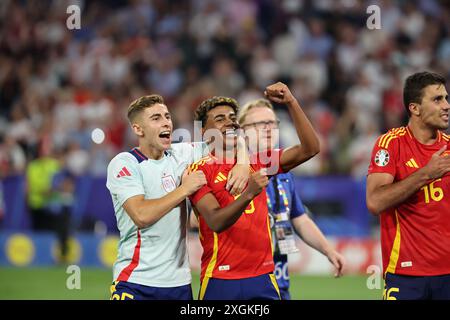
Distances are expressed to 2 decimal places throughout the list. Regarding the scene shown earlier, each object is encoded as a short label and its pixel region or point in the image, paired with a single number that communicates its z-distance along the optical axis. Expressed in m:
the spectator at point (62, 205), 29.81
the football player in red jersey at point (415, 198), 11.67
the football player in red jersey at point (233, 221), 11.34
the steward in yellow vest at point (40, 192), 30.77
